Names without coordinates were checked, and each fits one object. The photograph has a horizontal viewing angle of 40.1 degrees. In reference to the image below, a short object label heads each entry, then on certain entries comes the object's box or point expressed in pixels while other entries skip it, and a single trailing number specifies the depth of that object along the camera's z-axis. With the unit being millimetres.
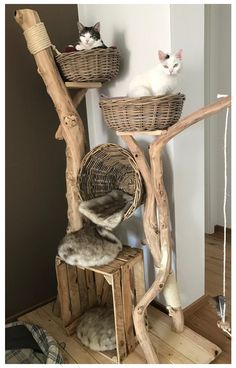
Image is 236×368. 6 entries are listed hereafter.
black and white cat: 1405
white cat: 1218
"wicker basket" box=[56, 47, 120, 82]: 1369
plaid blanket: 1441
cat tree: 1319
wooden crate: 1341
